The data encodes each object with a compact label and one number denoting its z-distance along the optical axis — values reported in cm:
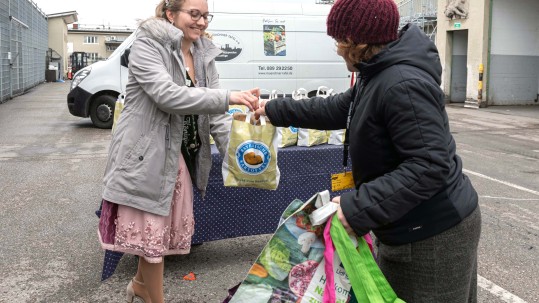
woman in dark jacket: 185
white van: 1209
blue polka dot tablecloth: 428
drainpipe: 2038
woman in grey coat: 285
